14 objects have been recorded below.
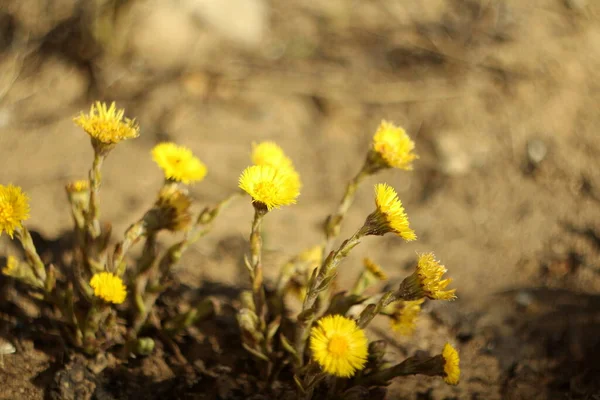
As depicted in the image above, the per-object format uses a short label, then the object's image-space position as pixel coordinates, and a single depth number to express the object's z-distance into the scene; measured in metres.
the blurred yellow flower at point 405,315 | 1.13
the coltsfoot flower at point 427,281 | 1.08
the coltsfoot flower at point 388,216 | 1.09
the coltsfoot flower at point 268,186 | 1.09
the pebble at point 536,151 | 1.32
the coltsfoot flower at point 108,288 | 1.11
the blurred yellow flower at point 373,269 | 1.14
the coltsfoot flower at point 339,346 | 1.08
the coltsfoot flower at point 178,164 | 1.13
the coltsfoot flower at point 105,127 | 1.11
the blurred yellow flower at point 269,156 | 1.13
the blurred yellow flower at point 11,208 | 1.10
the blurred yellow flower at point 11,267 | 1.12
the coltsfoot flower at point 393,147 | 1.13
